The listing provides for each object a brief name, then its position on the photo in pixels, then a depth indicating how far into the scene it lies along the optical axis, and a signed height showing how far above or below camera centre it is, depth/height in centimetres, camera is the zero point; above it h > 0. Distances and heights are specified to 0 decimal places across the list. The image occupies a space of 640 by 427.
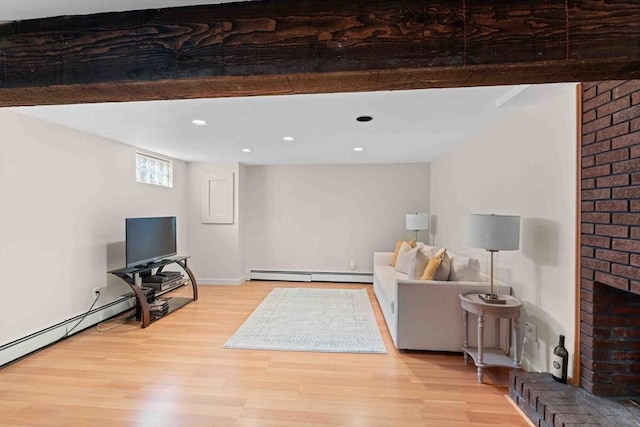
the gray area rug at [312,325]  286 -131
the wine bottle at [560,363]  192 -100
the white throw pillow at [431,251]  363 -50
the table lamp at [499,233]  229 -17
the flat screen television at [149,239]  349 -39
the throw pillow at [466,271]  282 -57
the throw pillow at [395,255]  450 -68
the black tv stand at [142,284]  329 -90
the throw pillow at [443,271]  286 -59
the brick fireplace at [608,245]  160 -19
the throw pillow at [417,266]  300 -56
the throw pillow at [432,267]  284 -55
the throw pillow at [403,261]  411 -72
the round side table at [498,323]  225 -93
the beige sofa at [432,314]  266 -95
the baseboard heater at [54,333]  252 -124
